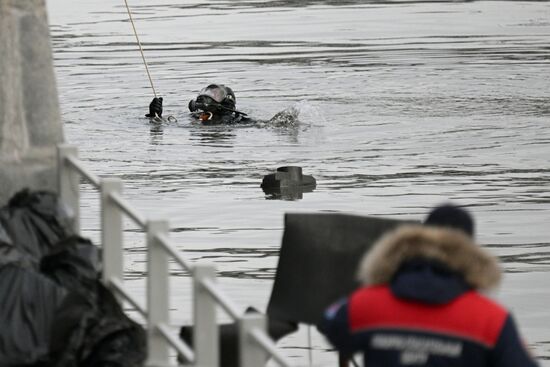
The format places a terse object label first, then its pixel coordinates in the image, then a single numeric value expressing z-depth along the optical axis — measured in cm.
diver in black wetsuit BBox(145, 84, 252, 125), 5100
